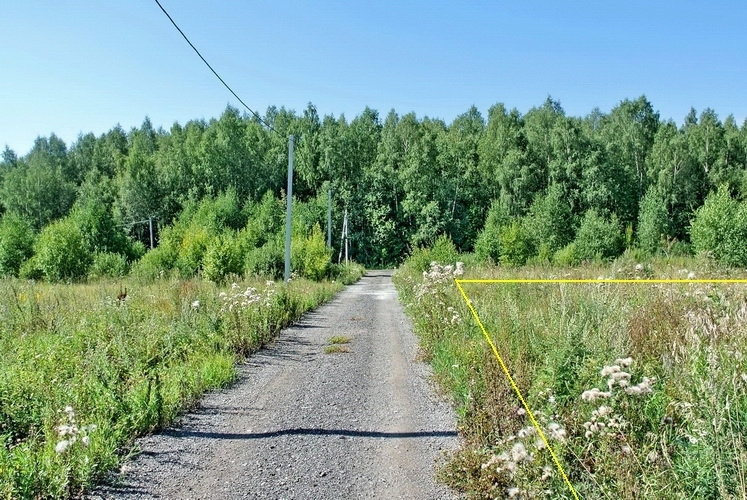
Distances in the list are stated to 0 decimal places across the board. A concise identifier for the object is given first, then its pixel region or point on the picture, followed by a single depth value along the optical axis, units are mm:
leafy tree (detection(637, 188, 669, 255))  50625
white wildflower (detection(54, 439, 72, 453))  3649
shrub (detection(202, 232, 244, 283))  23359
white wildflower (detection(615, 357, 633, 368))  3747
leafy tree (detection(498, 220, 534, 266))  44938
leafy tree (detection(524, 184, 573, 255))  53188
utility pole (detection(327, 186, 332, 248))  39250
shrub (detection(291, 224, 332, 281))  27594
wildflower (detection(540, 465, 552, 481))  3385
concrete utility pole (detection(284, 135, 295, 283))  18645
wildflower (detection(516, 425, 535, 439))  3704
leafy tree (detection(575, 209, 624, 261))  49312
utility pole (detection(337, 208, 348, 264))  46853
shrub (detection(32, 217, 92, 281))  32188
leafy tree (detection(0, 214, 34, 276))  37094
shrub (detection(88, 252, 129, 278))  32581
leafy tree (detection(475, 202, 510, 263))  47844
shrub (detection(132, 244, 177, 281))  31142
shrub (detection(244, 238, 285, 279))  24234
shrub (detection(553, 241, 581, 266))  41469
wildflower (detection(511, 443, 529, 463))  3457
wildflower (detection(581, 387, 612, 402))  3457
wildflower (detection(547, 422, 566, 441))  3451
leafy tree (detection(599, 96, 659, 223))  56906
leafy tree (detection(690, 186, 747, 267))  38594
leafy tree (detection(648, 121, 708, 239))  55594
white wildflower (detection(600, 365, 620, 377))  3658
